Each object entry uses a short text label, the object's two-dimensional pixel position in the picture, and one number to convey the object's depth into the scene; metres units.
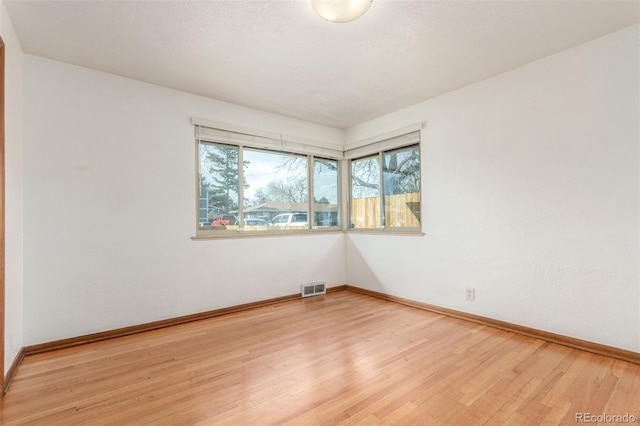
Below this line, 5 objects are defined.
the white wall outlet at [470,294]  3.28
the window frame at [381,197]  3.90
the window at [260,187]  3.66
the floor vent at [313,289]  4.33
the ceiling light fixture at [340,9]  1.96
